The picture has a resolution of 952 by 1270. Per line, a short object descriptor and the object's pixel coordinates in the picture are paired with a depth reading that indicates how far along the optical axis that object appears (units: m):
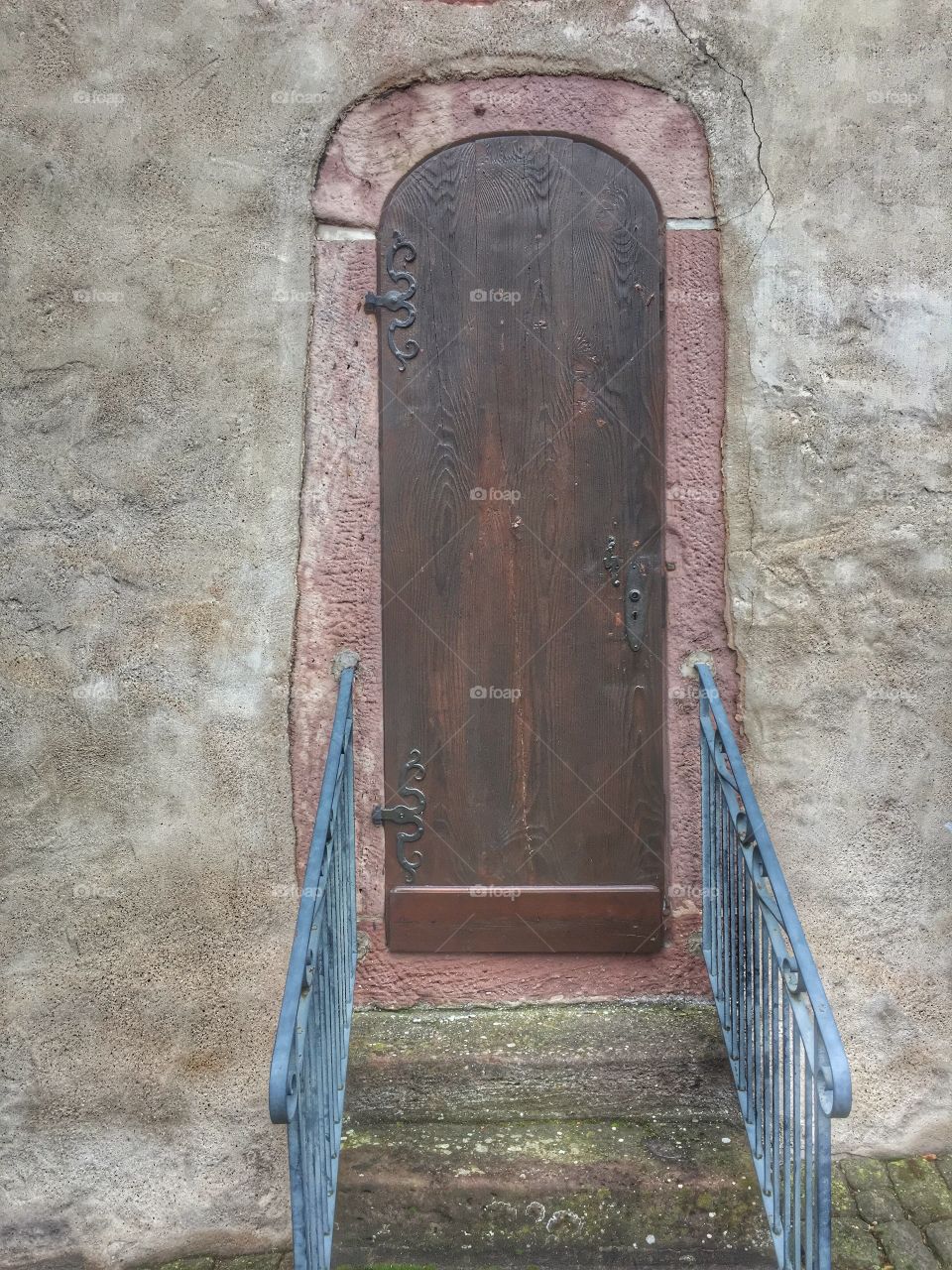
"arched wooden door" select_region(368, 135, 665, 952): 3.29
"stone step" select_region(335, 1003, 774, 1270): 2.78
